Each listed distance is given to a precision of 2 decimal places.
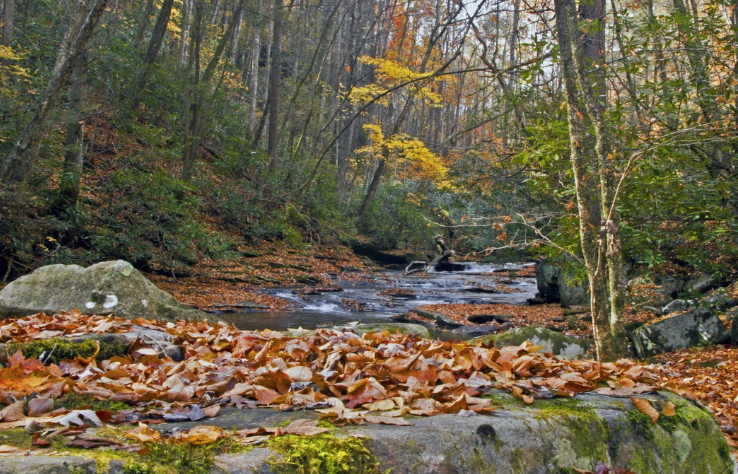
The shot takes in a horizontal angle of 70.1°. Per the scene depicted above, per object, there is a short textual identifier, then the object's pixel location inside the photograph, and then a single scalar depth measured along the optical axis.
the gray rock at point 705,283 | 8.56
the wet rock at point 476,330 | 10.04
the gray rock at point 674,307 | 8.58
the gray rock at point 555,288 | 12.55
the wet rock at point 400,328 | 5.63
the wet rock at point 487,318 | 11.36
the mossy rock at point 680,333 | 7.29
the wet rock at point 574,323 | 10.17
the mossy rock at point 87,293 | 6.09
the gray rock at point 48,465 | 1.32
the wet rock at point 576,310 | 11.43
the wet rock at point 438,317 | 10.74
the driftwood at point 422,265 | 20.57
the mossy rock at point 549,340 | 6.78
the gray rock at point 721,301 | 6.69
